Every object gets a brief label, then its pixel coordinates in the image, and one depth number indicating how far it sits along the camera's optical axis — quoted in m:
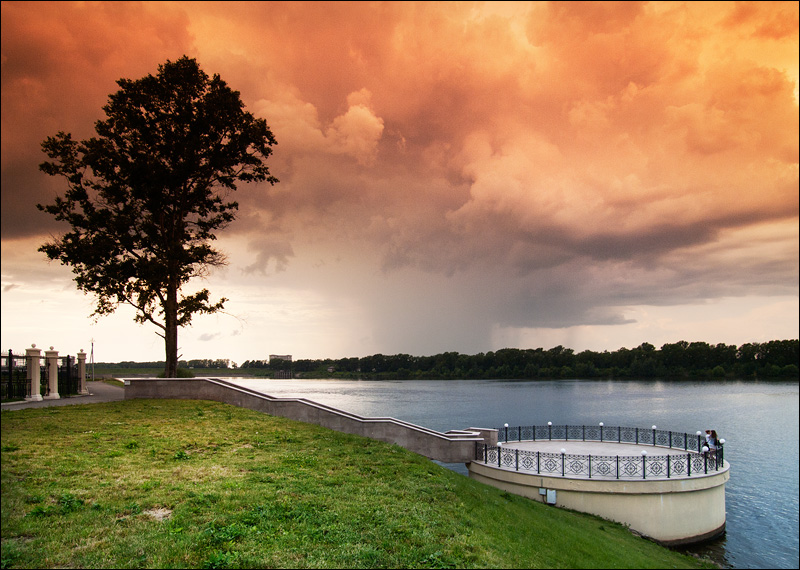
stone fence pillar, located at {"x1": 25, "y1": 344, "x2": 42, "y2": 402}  22.97
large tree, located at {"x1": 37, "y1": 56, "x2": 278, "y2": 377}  25.33
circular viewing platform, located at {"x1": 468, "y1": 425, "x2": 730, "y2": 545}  18.98
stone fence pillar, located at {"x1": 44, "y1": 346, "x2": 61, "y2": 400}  24.62
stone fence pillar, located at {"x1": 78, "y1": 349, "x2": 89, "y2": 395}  29.25
